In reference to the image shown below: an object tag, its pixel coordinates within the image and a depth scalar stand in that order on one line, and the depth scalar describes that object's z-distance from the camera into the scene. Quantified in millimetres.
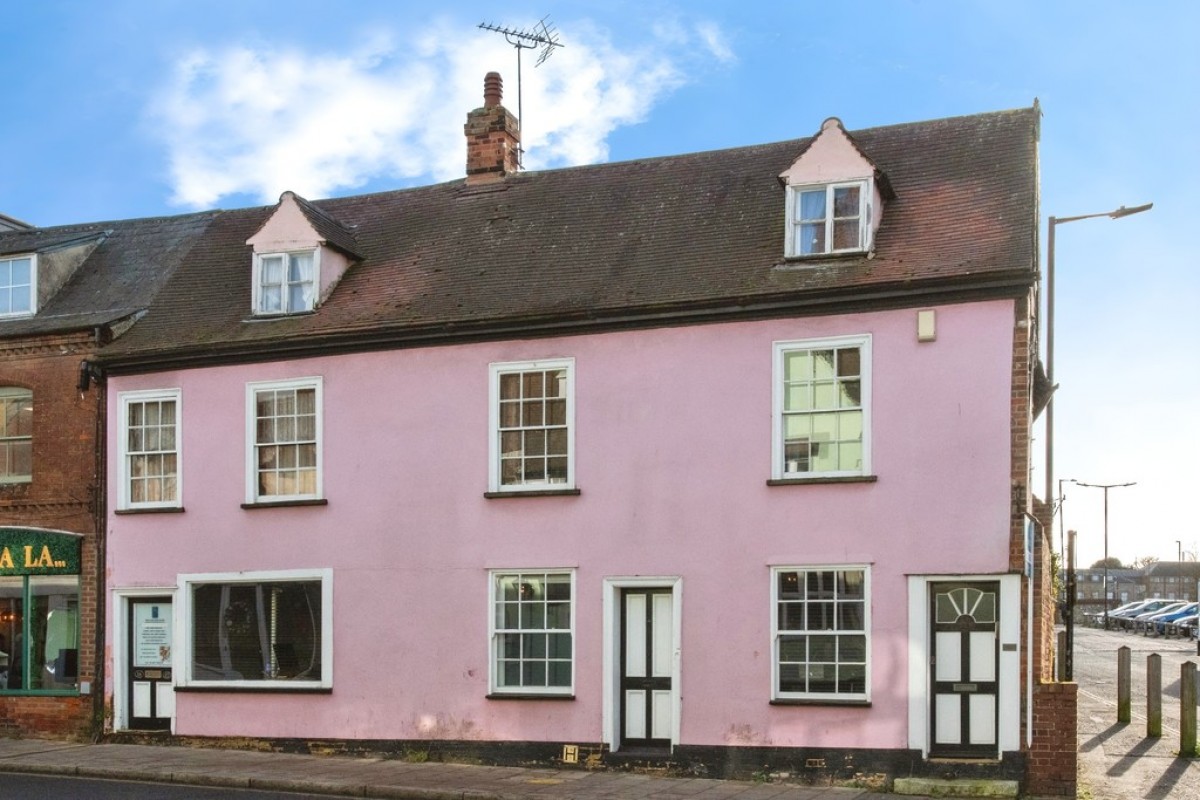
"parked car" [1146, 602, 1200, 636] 64125
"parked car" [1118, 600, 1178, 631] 69375
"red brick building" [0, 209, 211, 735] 20547
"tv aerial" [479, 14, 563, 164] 24125
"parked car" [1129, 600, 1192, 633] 66562
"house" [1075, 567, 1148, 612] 151250
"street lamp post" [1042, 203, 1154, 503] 22972
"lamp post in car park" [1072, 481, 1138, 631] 74500
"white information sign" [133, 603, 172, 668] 20125
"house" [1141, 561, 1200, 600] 147500
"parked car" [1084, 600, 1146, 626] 83500
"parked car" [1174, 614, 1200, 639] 59875
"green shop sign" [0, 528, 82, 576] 20672
